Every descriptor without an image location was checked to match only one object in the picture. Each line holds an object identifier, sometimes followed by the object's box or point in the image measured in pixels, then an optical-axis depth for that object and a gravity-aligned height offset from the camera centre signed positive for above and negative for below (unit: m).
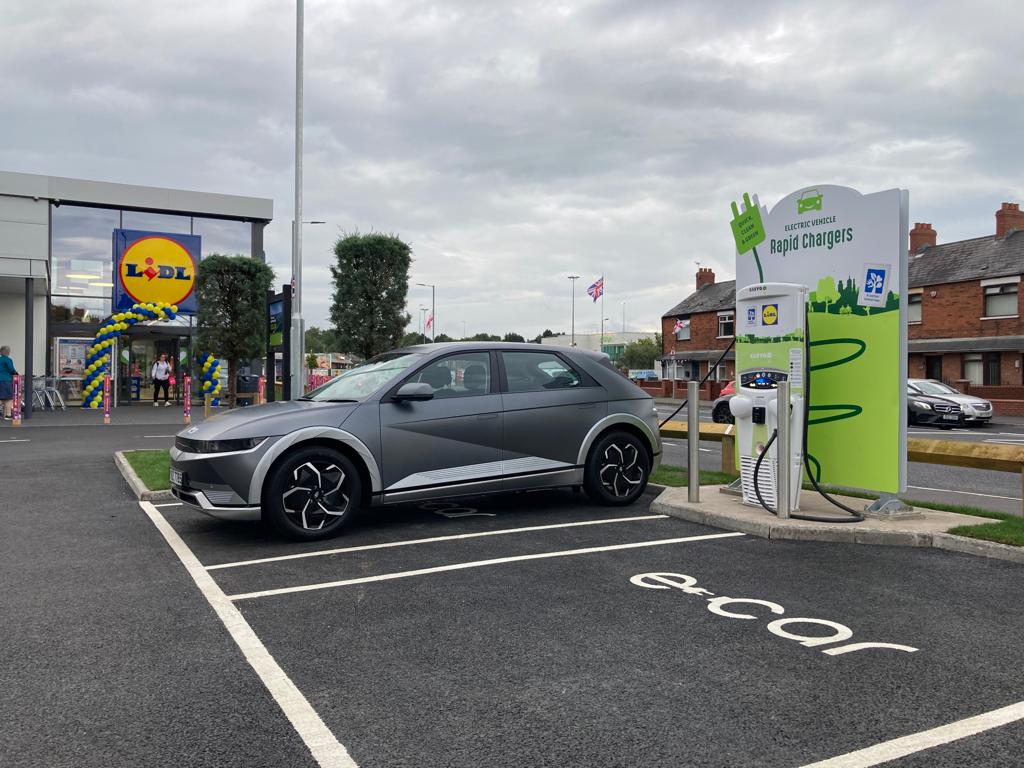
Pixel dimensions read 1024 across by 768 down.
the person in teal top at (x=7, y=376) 19.88 -0.19
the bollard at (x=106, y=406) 19.93 -0.90
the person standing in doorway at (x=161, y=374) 27.70 -0.10
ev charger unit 7.07 +0.06
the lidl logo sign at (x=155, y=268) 29.14 +3.72
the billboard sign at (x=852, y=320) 6.96 +0.56
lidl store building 27.64 +3.36
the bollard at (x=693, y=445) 7.69 -0.62
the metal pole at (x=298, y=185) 16.64 +3.88
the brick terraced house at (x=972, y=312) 32.28 +3.05
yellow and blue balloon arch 25.72 +0.78
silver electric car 6.32 -0.55
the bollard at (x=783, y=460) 6.93 -0.67
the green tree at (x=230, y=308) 25.58 +2.04
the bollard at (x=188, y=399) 19.46 -0.67
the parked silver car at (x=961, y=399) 24.53 -0.45
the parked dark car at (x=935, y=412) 24.66 -0.85
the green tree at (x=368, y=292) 19.12 +1.95
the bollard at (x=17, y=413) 18.67 -1.04
